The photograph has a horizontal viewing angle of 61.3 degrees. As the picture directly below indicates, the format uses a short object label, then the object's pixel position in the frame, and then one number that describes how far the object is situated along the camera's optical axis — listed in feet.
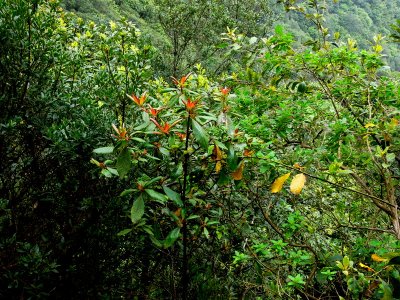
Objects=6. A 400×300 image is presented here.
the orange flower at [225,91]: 6.86
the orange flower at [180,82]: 6.64
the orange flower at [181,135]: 7.28
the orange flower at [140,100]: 6.21
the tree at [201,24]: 40.27
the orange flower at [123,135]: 5.64
